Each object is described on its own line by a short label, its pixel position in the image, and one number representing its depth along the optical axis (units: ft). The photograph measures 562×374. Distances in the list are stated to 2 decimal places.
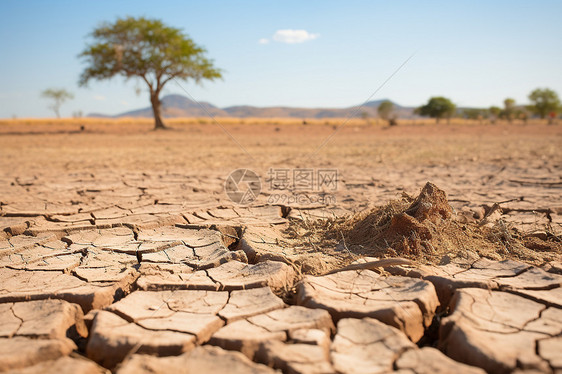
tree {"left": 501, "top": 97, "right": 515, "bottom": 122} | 136.56
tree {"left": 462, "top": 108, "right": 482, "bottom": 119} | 151.94
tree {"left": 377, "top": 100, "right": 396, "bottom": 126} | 87.28
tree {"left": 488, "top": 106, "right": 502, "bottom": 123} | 143.29
